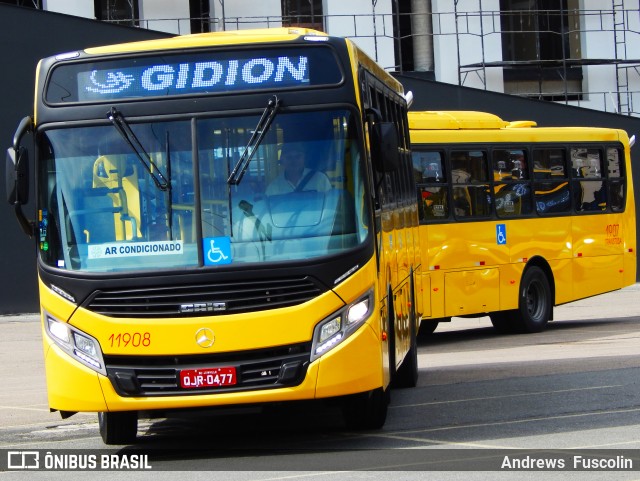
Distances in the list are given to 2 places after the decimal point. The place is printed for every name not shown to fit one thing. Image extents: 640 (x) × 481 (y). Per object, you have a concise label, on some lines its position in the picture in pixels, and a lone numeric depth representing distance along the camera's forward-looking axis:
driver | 17.55
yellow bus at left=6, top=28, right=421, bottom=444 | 17.06
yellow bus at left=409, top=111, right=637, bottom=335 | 36.26
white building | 65.47
